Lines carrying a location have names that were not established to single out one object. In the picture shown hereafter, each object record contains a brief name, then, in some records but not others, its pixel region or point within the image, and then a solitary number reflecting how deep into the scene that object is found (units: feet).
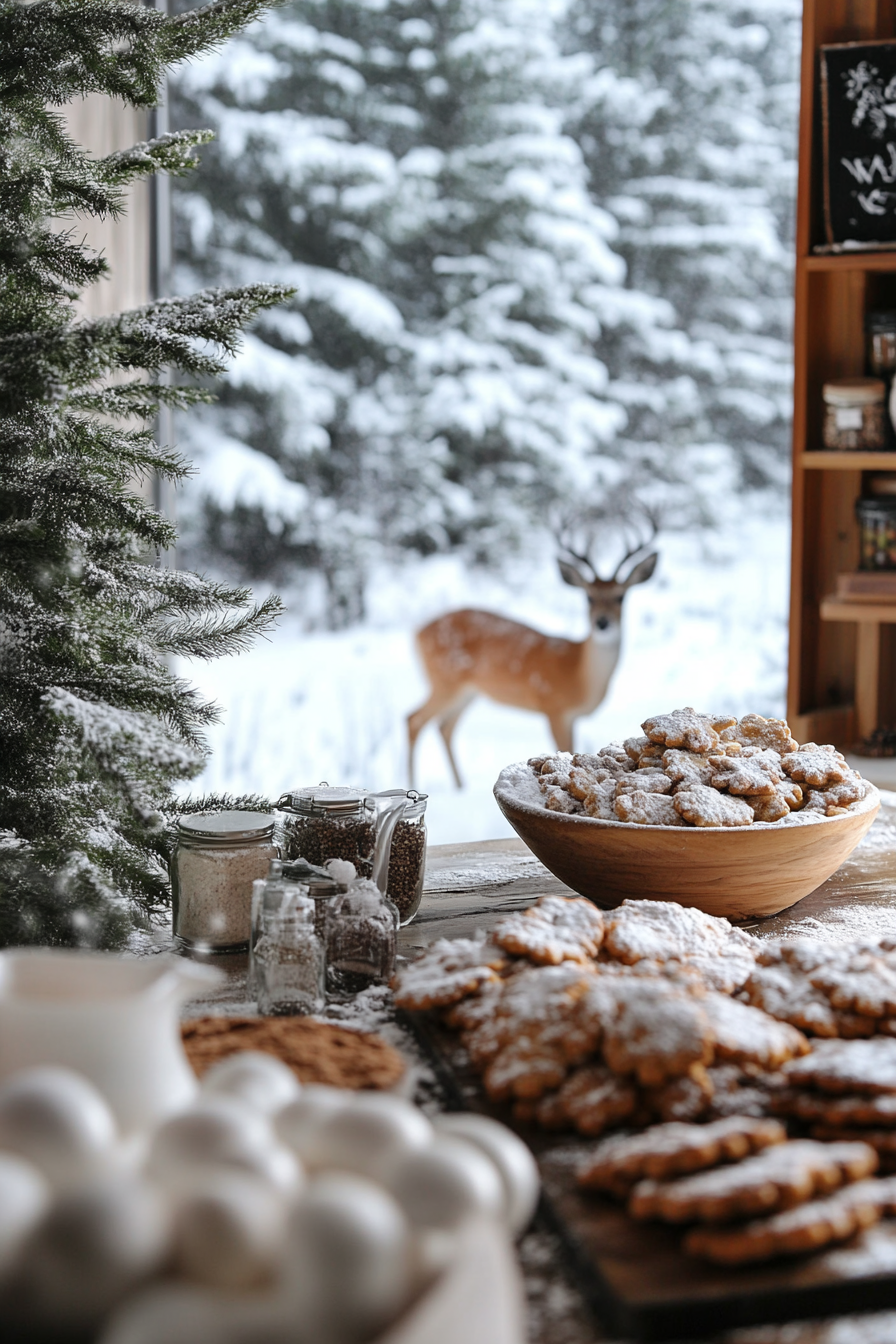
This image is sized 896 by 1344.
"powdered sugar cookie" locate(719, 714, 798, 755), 3.98
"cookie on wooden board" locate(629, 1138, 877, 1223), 1.85
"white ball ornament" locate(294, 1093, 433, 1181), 1.61
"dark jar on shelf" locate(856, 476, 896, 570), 7.43
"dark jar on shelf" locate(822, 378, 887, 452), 7.34
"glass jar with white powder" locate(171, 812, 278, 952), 3.39
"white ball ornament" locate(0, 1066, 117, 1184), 1.54
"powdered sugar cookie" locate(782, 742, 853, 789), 3.72
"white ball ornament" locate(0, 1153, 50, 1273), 1.43
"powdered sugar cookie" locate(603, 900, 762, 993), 2.88
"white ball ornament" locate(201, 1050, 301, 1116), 1.76
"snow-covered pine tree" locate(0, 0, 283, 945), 2.97
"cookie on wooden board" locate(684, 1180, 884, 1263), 1.83
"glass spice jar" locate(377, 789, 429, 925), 3.63
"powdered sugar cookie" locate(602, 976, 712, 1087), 2.22
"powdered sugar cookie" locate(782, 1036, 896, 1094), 2.24
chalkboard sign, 7.23
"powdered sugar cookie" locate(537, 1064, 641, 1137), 2.25
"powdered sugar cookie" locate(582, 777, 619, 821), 3.56
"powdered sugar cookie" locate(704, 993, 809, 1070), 2.34
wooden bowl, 3.45
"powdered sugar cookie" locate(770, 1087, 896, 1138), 2.17
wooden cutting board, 1.80
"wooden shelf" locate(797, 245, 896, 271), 7.23
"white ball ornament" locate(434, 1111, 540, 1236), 1.73
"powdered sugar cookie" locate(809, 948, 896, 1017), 2.57
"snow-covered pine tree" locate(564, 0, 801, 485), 16.53
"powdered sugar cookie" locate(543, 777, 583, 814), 3.64
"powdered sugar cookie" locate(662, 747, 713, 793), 3.63
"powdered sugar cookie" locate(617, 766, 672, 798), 3.61
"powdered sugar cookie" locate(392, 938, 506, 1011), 2.71
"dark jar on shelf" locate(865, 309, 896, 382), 7.38
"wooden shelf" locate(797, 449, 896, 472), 7.28
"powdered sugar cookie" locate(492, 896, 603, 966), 2.81
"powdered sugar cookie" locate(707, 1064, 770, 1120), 2.26
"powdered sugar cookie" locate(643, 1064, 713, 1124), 2.21
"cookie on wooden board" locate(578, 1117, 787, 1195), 1.97
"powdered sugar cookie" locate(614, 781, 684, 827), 3.48
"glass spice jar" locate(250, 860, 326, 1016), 2.90
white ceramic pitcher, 1.79
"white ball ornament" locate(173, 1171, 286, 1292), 1.43
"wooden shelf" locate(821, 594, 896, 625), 7.27
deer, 12.16
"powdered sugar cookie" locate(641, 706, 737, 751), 3.79
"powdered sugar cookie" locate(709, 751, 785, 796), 3.57
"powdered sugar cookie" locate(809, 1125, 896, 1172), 2.13
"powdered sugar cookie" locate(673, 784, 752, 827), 3.45
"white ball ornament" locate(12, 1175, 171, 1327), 1.42
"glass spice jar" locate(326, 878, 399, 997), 3.09
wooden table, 3.64
